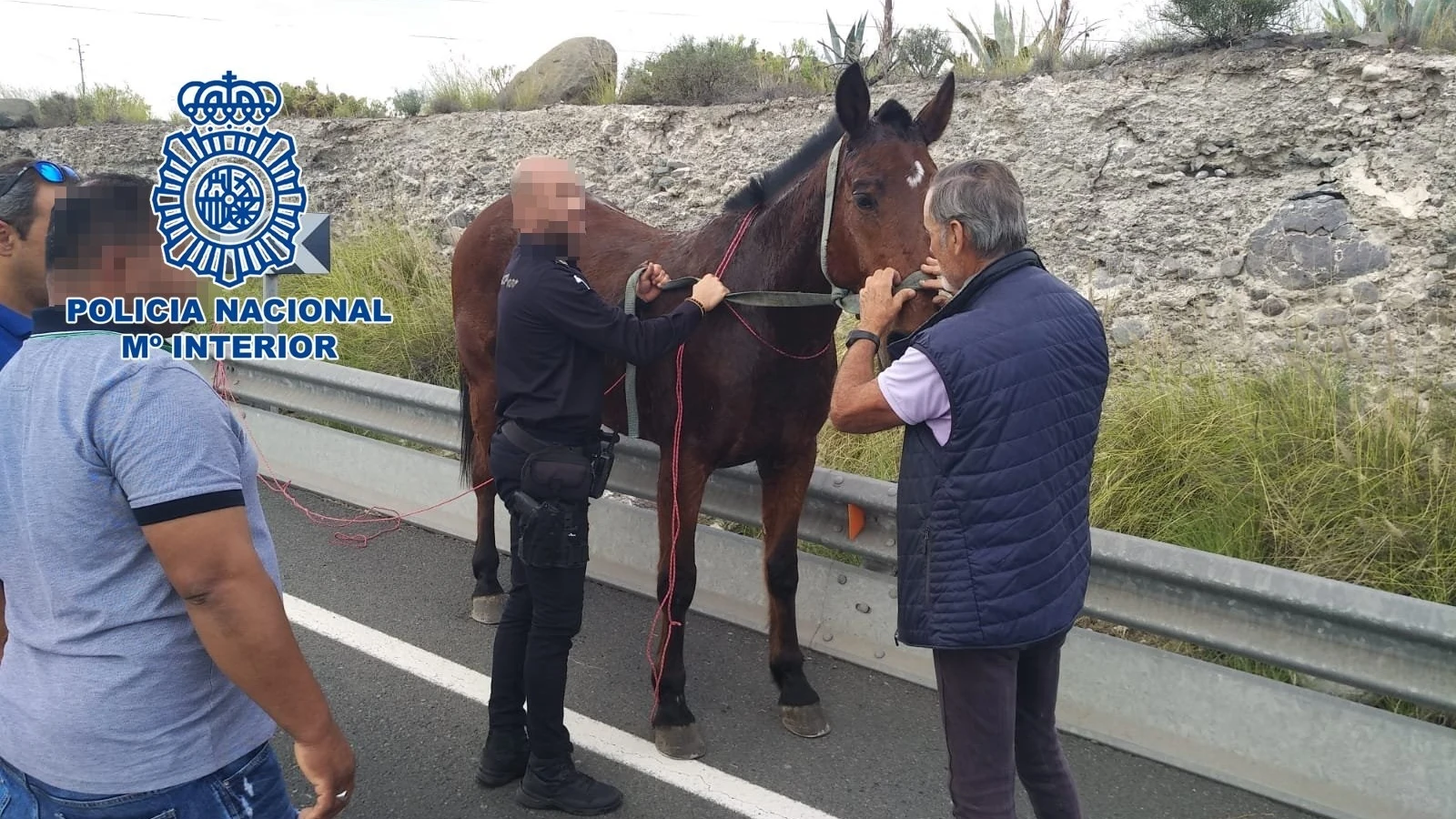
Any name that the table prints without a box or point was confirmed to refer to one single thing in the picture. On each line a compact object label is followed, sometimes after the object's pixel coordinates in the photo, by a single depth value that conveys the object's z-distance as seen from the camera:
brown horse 3.48
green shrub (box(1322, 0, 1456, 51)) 6.55
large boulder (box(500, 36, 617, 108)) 11.89
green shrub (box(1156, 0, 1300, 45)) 7.36
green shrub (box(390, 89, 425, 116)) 13.44
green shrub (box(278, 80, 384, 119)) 13.89
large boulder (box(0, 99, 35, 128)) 16.38
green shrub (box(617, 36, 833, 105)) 10.40
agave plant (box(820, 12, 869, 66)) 9.79
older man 2.48
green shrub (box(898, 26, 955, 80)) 9.50
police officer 3.33
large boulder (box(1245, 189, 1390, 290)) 6.32
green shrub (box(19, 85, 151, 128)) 15.88
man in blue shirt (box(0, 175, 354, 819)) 1.70
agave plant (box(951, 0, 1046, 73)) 8.76
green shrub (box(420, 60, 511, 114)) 12.45
